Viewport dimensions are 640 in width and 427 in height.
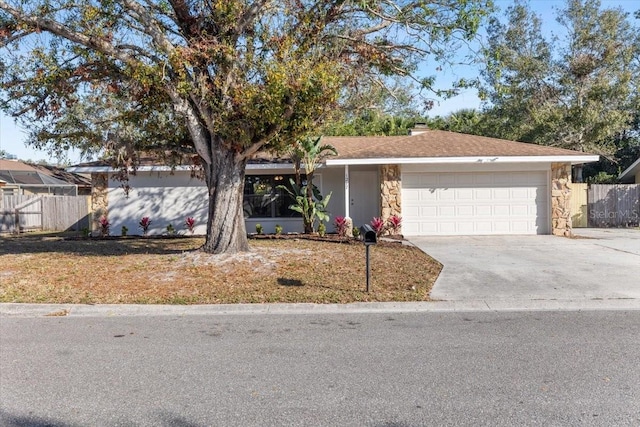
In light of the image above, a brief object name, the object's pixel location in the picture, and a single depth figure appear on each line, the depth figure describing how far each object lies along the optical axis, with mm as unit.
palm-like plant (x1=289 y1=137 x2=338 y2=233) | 15727
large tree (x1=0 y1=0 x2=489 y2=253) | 9648
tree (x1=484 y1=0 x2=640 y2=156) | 25781
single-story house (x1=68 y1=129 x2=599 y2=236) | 16656
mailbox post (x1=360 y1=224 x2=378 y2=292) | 8297
